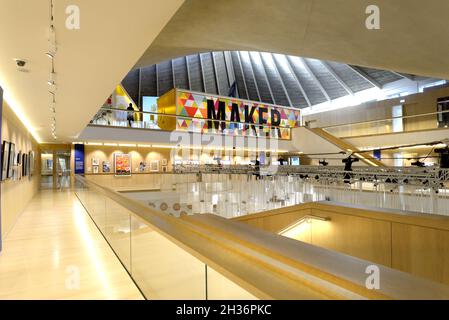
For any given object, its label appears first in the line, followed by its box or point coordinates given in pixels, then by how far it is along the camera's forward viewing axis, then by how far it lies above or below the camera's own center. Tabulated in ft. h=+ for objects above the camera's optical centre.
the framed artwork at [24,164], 25.98 +0.14
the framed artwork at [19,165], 22.62 +0.04
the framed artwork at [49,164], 49.42 +0.18
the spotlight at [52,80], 11.85 +4.04
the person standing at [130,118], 42.16 +7.35
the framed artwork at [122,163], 47.96 +0.14
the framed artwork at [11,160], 17.58 +0.40
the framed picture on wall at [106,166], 47.37 -0.37
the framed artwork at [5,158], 15.78 +0.45
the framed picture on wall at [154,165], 50.62 -0.45
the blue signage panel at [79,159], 45.50 +0.95
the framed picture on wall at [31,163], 33.88 +0.30
